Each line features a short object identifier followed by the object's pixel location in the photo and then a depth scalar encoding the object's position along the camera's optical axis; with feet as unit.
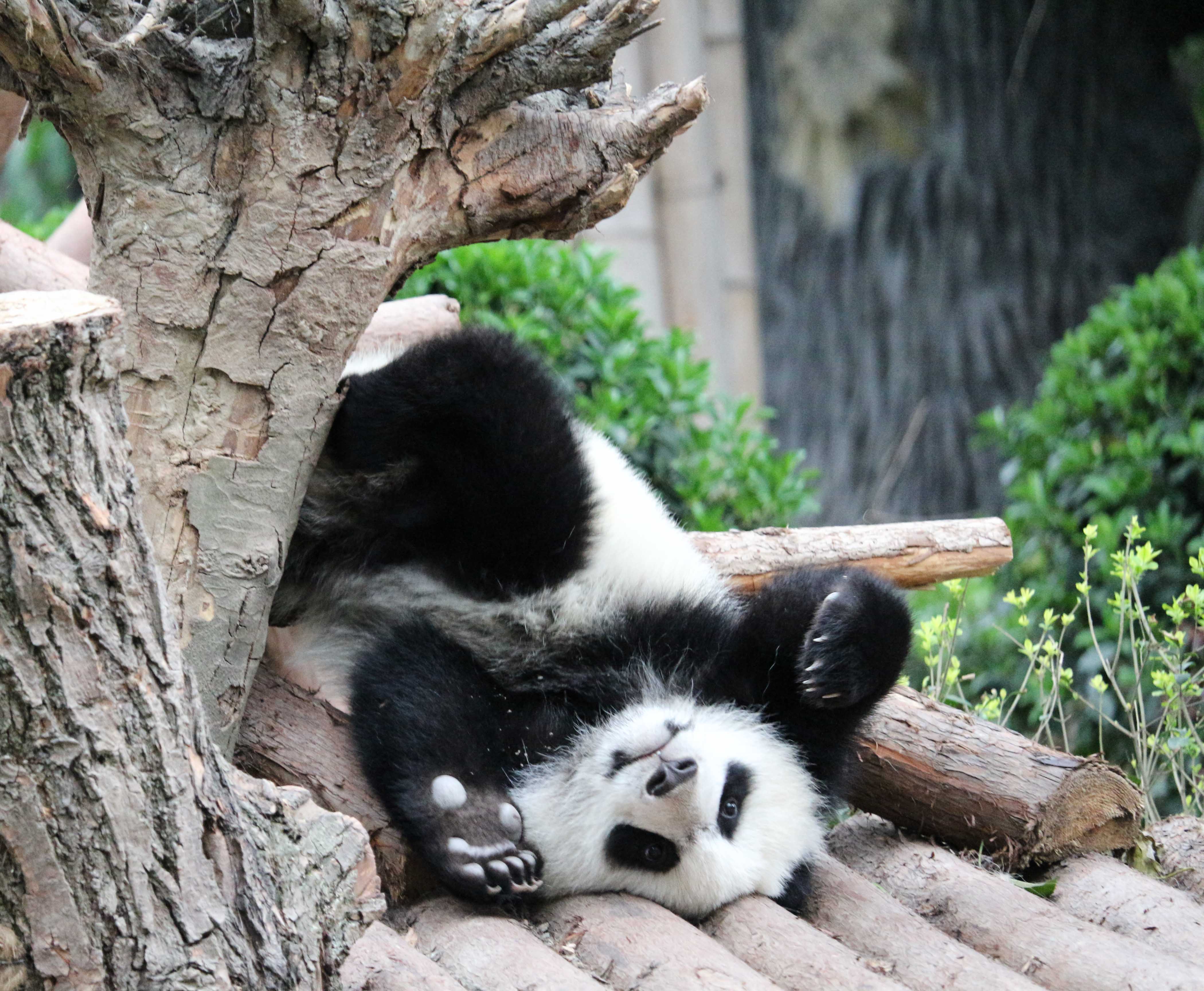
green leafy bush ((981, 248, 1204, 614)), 28.30
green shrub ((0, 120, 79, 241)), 57.72
